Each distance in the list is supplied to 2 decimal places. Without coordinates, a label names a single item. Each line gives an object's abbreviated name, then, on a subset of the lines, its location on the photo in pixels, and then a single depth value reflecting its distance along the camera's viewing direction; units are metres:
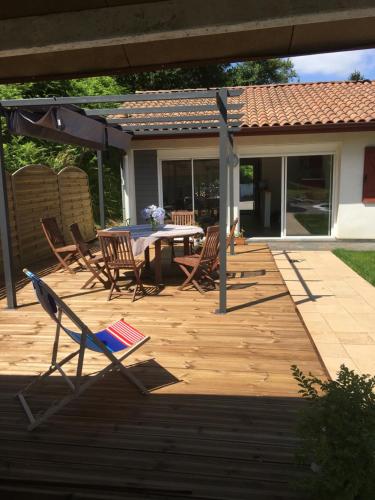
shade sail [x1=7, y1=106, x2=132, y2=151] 5.29
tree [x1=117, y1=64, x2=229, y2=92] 22.47
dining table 5.98
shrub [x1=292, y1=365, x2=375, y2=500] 1.62
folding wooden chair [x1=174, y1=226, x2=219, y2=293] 5.77
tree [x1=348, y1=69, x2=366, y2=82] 33.67
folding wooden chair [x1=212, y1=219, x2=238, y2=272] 7.40
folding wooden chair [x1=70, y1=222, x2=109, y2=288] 6.33
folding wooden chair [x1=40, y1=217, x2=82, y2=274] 7.36
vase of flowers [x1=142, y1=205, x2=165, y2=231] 6.96
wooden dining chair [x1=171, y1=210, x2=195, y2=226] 9.18
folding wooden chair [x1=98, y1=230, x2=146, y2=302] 5.62
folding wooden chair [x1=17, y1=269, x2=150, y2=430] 2.77
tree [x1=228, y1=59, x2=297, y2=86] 28.27
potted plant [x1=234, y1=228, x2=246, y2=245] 10.29
